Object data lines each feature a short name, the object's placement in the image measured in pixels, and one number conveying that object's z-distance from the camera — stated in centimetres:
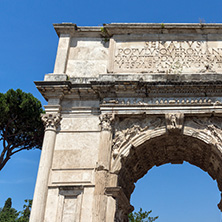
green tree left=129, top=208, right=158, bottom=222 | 2524
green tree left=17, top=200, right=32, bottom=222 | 2325
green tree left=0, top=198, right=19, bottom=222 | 2492
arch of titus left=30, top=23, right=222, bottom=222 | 1060
